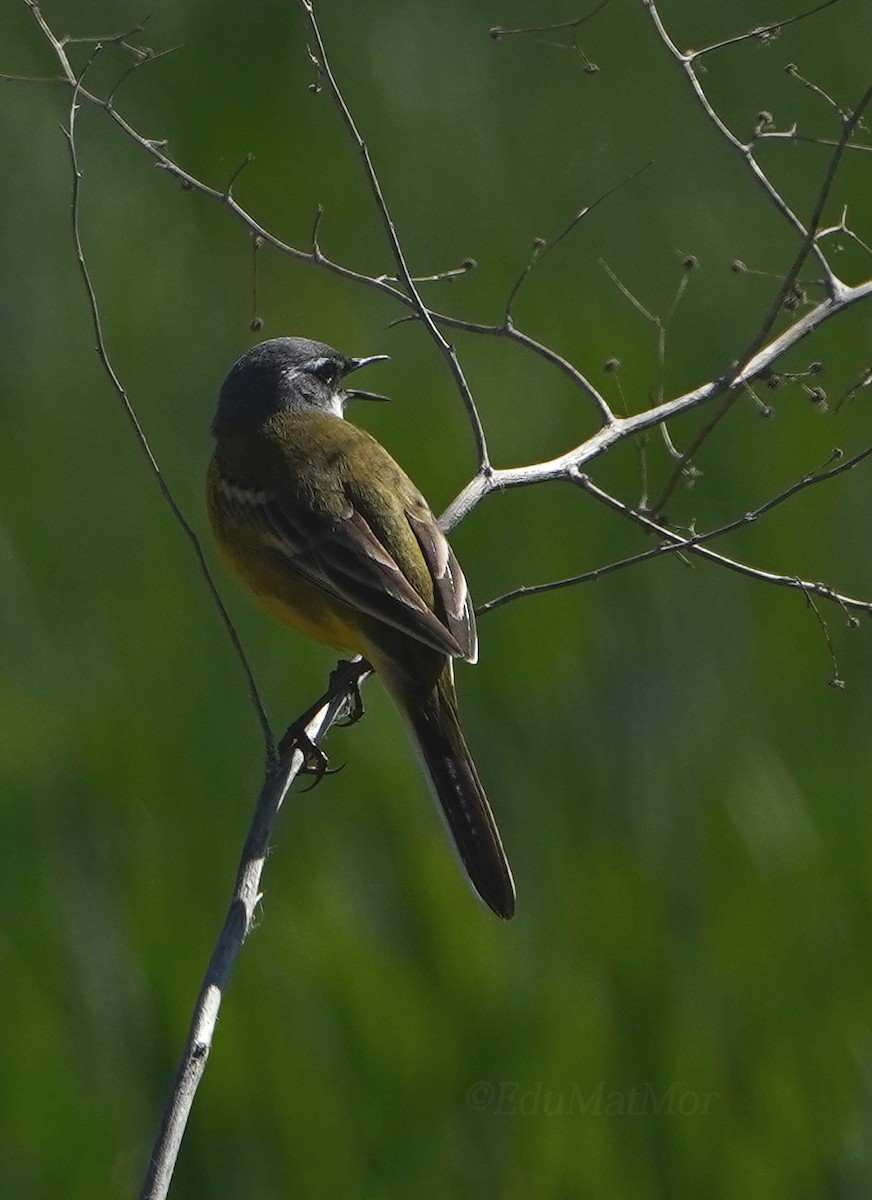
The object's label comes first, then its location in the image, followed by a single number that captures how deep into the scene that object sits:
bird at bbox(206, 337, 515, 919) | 7.89
